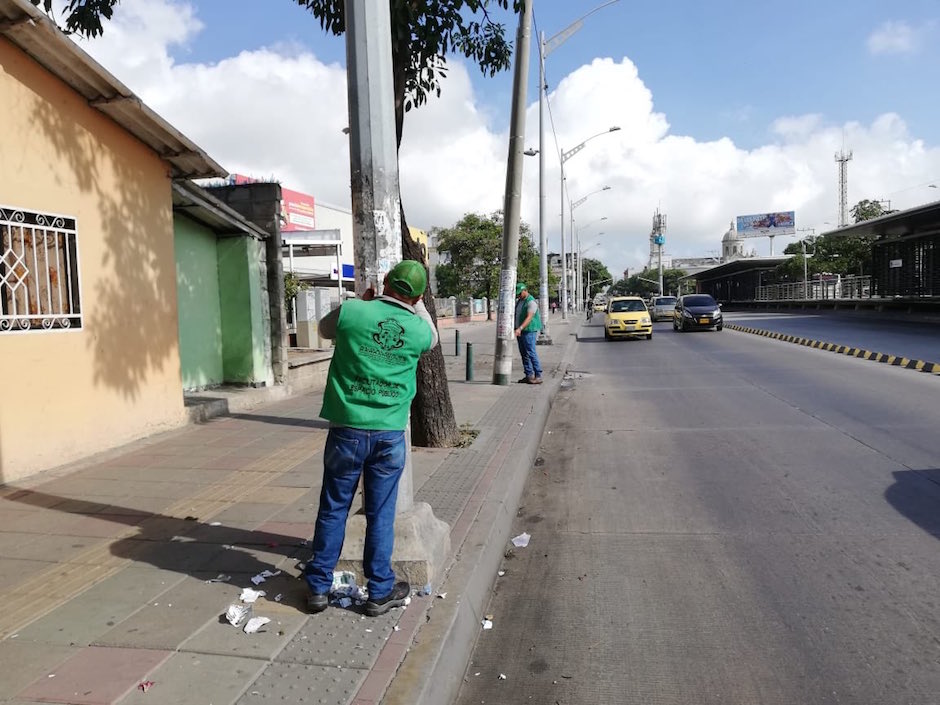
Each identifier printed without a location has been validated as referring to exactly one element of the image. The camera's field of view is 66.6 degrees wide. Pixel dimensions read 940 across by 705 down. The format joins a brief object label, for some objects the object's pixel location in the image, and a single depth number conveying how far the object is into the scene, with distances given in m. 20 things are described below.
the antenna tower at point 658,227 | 129.26
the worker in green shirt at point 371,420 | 3.39
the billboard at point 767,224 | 114.62
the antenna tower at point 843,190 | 89.19
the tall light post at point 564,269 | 30.23
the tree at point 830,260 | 58.92
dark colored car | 28.00
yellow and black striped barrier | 13.31
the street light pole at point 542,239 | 23.05
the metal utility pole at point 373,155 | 3.99
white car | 39.91
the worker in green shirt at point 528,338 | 12.73
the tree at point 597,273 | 143.62
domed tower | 127.94
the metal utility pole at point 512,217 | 12.03
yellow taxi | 25.16
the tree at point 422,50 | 6.69
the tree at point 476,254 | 42.19
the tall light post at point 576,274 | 69.93
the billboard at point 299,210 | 46.44
